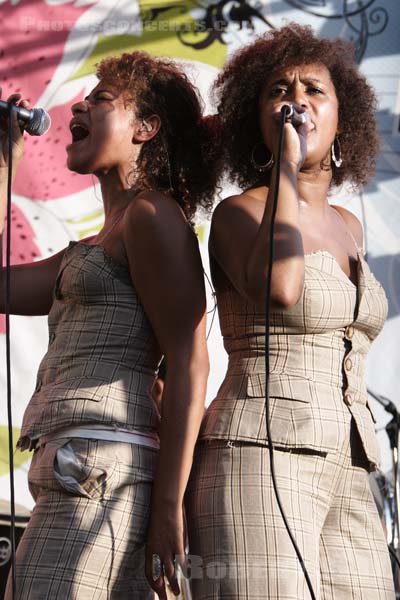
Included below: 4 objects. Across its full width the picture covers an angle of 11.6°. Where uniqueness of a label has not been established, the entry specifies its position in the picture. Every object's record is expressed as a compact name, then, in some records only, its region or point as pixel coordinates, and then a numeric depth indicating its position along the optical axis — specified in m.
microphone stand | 4.63
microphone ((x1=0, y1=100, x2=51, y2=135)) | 3.47
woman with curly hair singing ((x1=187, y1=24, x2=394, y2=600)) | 3.23
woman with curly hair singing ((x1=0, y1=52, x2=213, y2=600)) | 3.26
